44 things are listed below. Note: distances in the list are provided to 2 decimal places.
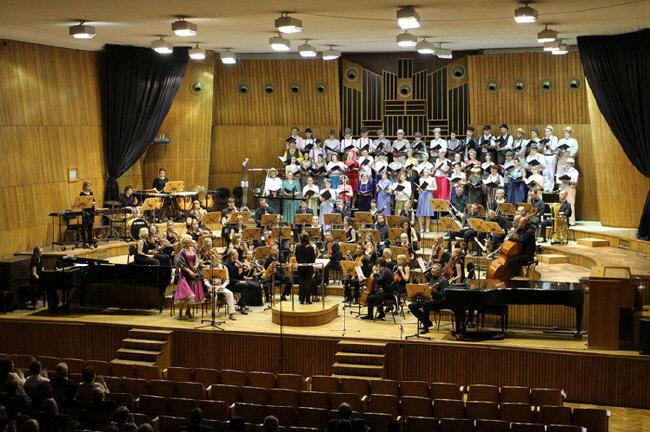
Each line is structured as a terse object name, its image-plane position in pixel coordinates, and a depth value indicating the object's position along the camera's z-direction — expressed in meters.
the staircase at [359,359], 13.39
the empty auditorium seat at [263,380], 11.76
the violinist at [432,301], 13.94
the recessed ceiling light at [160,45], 16.02
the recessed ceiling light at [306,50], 16.23
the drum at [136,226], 18.58
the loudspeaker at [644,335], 12.74
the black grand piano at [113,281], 15.37
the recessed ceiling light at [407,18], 12.25
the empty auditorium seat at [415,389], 11.27
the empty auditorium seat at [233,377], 11.88
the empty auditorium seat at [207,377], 12.08
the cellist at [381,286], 14.64
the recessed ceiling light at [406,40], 14.26
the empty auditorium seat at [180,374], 12.20
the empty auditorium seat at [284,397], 10.97
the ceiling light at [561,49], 16.88
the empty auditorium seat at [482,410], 10.51
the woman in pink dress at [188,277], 14.98
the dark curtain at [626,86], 16.89
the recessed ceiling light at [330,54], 19.97
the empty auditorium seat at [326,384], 11.76
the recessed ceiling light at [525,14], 12.15
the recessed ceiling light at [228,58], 19.00
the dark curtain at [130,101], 20.22
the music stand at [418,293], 13.64
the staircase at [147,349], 14.27
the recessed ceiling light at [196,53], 17.64
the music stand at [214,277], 14.70
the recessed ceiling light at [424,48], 16.63
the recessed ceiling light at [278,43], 14.53
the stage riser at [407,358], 12.97
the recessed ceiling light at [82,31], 14.13
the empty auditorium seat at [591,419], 10.18
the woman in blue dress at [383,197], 19.62
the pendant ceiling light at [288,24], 12.76
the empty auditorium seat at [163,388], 11.34
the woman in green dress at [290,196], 20.08
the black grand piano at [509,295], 13.30
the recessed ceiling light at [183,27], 13.75
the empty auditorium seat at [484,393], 11.25
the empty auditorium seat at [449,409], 10.55
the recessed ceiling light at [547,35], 14.30
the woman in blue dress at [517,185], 19.34
